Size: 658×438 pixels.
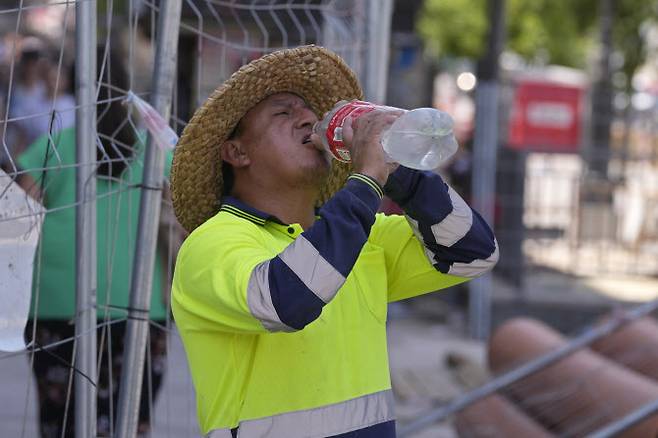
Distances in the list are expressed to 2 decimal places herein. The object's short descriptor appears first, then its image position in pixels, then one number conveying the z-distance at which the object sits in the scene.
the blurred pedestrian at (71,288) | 7.71
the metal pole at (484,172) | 18.33
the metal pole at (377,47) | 8.34
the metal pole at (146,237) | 5.66
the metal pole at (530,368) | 10.16
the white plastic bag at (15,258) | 5.23
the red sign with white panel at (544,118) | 18.78
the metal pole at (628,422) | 8.36
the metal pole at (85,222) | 5.55
